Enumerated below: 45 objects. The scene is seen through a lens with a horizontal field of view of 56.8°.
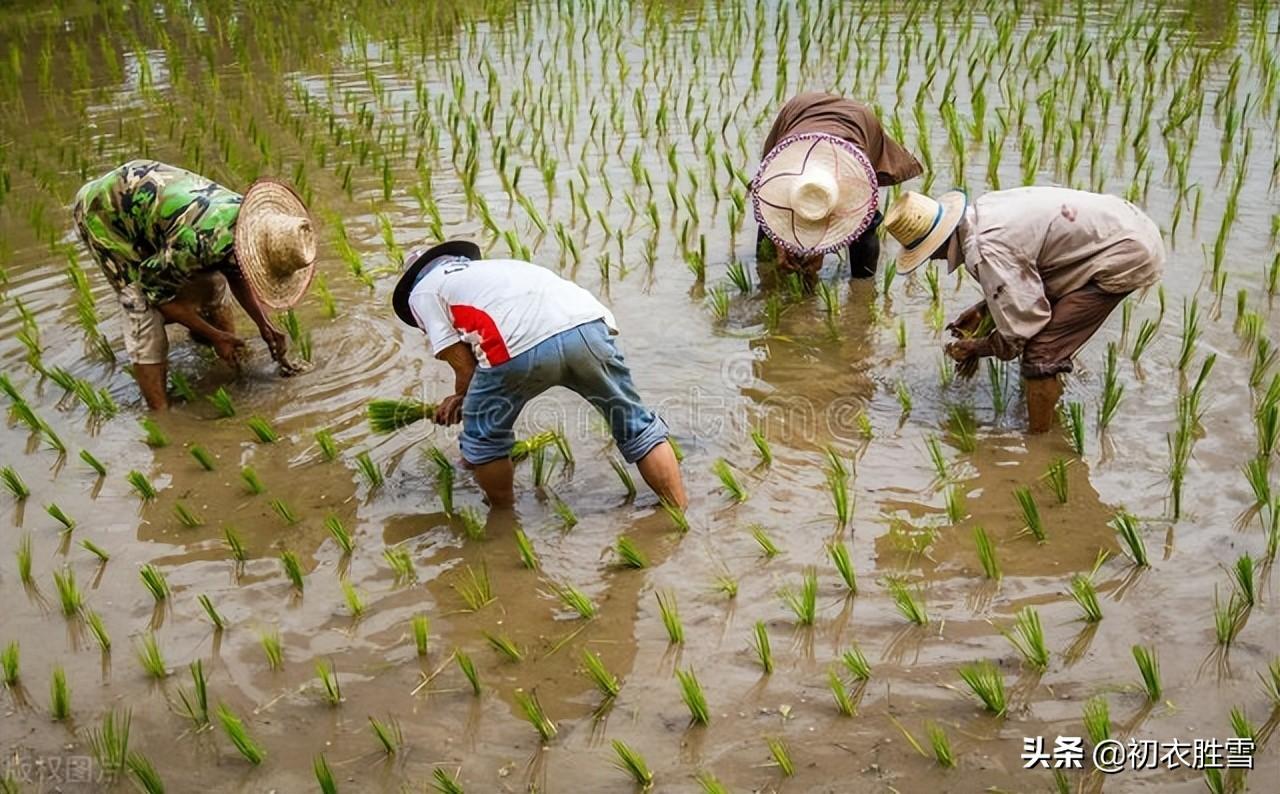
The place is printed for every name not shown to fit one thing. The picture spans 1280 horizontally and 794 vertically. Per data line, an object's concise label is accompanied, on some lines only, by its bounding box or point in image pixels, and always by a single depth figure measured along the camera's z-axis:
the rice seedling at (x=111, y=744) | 2.68
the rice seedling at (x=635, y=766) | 2.52
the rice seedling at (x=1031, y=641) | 2.75
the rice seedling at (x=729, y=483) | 3.58
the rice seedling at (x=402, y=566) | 3.35
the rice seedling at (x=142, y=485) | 3.71
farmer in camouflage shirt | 3.99
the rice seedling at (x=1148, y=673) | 2.62
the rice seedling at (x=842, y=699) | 2.68
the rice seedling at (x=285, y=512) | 3.62
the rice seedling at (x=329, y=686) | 2.84
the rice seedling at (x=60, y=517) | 3.62
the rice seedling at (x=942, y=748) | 2.50
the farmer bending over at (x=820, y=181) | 4.38
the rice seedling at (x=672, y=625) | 2.97
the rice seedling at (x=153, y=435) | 4.05
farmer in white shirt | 3.27
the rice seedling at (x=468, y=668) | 2.81
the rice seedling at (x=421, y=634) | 2.99
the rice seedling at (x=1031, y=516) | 3.22
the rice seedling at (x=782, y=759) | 2.52
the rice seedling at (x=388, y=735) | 2.67
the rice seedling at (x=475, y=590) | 3.19
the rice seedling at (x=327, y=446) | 3.96
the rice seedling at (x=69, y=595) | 3.25
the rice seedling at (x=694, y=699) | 2.68
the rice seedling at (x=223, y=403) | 4.24
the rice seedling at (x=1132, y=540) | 3.07
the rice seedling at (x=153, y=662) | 2.97
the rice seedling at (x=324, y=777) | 2.44
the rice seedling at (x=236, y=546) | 3.43
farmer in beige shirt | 3.69
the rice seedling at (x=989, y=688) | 2.62
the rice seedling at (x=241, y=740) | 2.63
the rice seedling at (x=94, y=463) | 3.88
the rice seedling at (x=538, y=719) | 2.69
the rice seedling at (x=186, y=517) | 3.61
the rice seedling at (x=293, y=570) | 3.27
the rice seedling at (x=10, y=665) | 2.97
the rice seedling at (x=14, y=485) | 3.82
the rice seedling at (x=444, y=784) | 2.46
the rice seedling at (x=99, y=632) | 3.10
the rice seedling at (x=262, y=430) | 4.04
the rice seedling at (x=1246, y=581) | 2.84
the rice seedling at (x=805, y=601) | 2.99
